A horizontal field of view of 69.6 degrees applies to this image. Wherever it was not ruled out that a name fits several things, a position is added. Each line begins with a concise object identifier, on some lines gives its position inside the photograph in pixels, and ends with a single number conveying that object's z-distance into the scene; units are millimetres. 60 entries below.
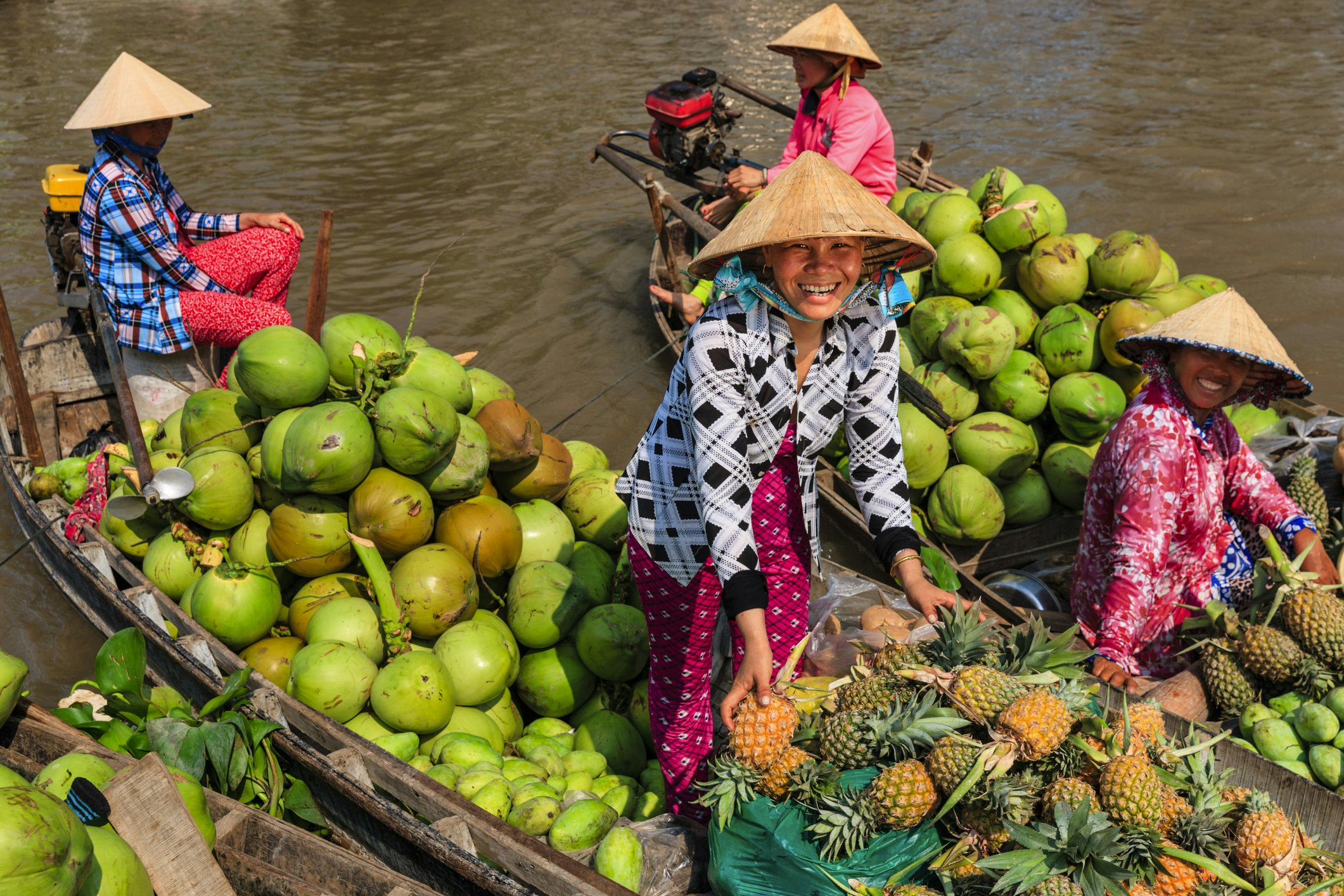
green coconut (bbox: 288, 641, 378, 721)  2846
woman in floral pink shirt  2945
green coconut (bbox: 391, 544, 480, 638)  3088
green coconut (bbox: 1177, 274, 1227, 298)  4586
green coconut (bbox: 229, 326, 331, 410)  3201
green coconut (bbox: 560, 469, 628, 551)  3615
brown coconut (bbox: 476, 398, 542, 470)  3457
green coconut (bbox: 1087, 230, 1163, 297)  4539
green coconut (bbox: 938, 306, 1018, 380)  4379
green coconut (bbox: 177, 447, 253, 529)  3219
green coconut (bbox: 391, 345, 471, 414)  3406
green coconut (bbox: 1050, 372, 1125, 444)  4316
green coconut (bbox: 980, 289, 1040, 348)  4645
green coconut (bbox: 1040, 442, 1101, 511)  4344
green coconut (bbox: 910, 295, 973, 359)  4543
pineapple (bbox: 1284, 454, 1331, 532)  3588
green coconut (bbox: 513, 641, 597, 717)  3189
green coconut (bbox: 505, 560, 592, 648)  3211
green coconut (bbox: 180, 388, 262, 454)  3467
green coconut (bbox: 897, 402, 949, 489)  4234
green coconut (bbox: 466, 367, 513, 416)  3770
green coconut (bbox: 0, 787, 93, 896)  1469
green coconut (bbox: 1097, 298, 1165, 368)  4359
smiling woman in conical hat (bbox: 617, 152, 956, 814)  2121
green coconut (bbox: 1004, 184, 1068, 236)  4832
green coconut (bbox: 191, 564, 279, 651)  3102
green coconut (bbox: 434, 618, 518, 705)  3049
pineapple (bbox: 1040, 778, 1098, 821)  1746
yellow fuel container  4961
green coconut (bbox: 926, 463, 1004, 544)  4164
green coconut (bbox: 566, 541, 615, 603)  3340
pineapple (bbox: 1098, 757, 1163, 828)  1734
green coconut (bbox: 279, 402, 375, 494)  2990
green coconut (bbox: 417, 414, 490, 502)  3252
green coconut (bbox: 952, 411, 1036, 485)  4309
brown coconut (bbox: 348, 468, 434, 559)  3109
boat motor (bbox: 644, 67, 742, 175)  6285
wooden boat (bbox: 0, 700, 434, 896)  2029
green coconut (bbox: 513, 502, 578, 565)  3502
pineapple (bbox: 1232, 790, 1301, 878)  1775
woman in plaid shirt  4336
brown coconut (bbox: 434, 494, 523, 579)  3270
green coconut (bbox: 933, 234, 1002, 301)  4621
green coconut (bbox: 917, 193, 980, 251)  4887
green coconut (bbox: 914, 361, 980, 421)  4465
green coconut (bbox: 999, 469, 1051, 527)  4375
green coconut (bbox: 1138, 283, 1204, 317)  4484
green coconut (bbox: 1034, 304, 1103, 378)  4520
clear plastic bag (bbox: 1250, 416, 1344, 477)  4043
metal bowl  4141
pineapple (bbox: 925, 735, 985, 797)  1757
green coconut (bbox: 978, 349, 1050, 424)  4457
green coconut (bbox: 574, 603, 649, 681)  3109
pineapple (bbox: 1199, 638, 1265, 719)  2756
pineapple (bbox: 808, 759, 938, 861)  1778
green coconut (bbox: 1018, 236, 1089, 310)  4625
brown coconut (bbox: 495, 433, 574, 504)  3600
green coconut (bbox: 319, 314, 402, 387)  3383
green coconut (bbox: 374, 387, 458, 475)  3086
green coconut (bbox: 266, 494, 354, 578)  3158
